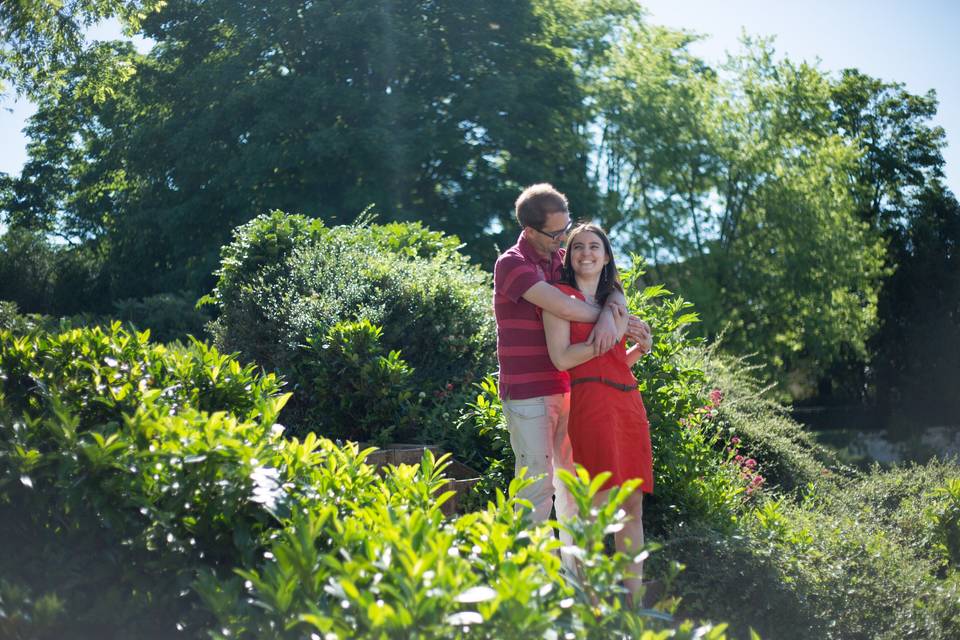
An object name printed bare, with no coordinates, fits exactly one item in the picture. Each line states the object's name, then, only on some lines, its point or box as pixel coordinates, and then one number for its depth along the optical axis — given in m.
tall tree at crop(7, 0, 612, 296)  20.66
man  4.83
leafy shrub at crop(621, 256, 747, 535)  6.27
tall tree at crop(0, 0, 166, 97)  12.58
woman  4.81
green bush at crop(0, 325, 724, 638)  2.54
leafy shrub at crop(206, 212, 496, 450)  7.45
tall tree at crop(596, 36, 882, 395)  25.16
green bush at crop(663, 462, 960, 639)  5.63
